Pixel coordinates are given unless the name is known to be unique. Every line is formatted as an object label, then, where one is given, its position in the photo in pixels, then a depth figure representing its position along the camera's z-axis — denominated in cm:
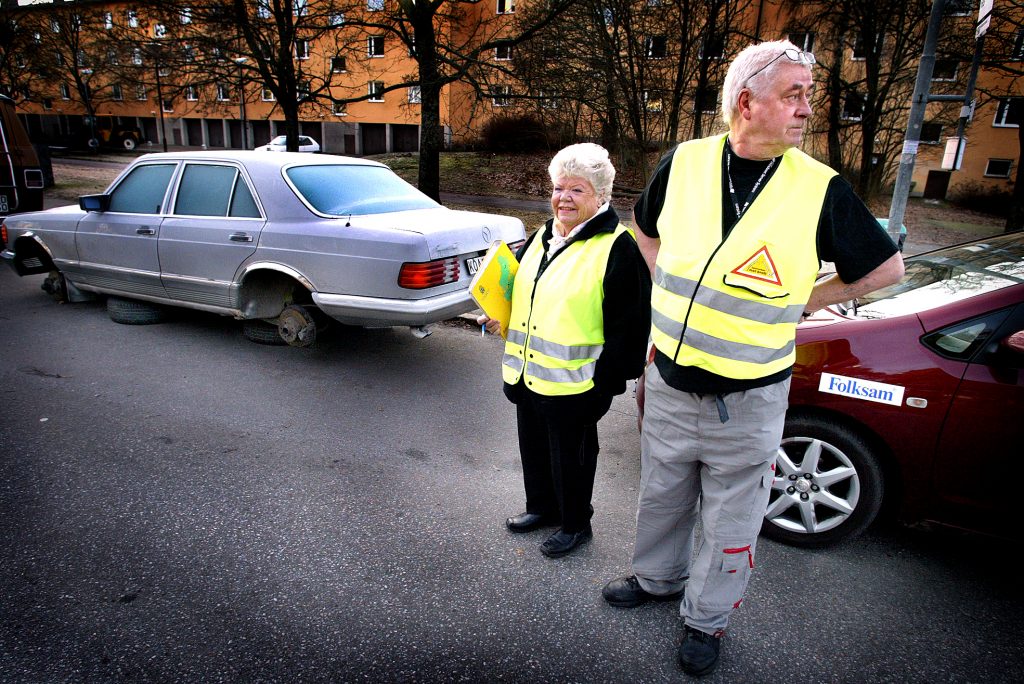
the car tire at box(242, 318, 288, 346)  560
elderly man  188
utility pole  627
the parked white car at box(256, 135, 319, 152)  2797
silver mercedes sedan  462
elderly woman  242
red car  245
